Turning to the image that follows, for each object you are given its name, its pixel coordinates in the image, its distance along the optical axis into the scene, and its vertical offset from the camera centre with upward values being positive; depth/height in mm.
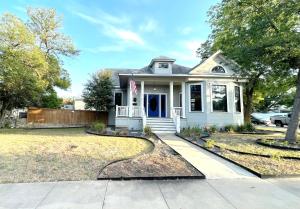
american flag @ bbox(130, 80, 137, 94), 14731 +1740
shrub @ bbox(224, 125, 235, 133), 15927 -1184
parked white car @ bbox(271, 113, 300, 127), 24817 -956
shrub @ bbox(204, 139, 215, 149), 9216 -1381
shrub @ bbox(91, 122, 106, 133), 14321 -994
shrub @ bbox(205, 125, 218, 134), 15188 -1196
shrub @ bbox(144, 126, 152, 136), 13625 -1111
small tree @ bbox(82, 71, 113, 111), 20562 +1745
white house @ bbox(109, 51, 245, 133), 15961 +1267
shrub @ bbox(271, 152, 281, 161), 7259 -1518
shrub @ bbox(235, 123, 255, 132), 16062 -1199
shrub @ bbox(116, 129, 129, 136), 12992 -1202
